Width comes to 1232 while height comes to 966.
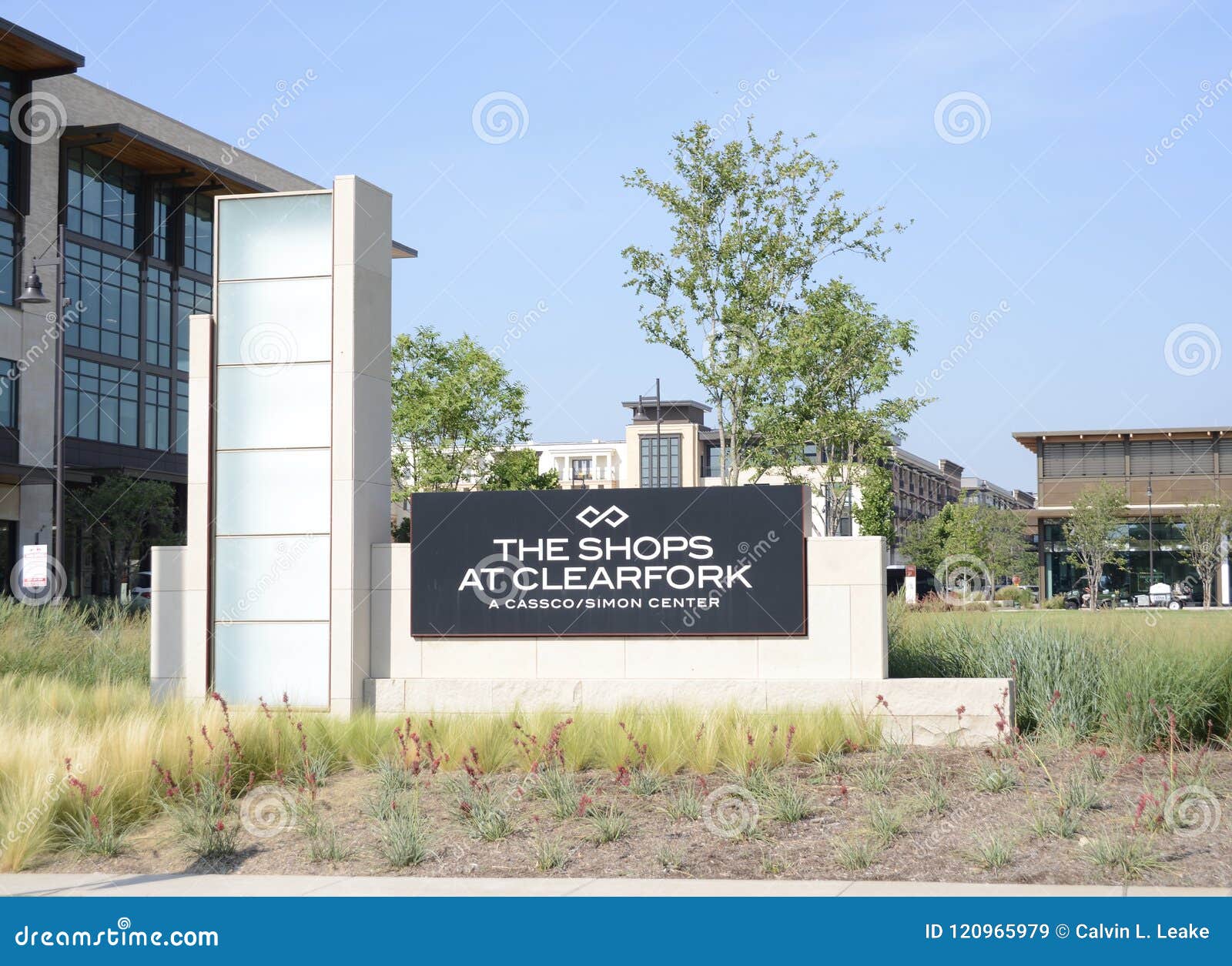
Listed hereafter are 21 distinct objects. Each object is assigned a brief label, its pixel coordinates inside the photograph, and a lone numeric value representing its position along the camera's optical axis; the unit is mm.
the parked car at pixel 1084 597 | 79000
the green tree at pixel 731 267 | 27234
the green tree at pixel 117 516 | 49906
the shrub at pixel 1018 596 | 75500
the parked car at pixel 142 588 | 46394
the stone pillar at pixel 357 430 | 15070
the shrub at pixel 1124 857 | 8516
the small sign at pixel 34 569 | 23062
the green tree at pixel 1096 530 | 80062
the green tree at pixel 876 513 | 61297
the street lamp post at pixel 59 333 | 26141
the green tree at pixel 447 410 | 45531
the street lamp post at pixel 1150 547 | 85125
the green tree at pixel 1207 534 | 78625
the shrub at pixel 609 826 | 9664
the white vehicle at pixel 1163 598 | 74438
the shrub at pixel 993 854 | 8750
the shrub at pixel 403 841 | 9414
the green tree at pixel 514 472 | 47438
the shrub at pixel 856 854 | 8914
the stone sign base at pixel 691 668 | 13875
